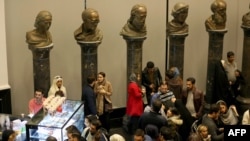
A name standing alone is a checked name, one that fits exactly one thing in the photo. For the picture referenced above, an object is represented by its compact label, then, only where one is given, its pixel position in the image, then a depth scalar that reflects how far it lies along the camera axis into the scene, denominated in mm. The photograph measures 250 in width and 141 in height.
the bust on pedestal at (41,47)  12373
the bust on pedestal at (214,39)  14106
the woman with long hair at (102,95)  12519
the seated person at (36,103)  11701
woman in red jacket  12509
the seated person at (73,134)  9311
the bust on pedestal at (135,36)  13103
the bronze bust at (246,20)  14309
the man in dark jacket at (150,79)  13541
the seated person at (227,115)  10922
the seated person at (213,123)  10124
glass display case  9803
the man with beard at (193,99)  12149
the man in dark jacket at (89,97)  12013
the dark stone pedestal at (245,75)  14495
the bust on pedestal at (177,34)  13745
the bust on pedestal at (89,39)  12684
